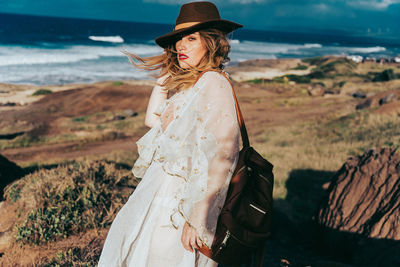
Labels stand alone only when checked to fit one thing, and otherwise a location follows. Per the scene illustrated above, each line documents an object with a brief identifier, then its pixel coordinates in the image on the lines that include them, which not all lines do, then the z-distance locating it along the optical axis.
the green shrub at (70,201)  3.86
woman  1.64
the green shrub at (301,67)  42.25
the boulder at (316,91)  22.06
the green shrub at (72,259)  3.12
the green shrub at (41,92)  20.48
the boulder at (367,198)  3.76
